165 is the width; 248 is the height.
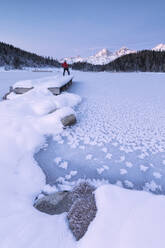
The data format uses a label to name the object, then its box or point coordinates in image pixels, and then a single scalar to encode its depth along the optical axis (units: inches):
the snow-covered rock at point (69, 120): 182.0
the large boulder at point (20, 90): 314.3
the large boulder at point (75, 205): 61.3
